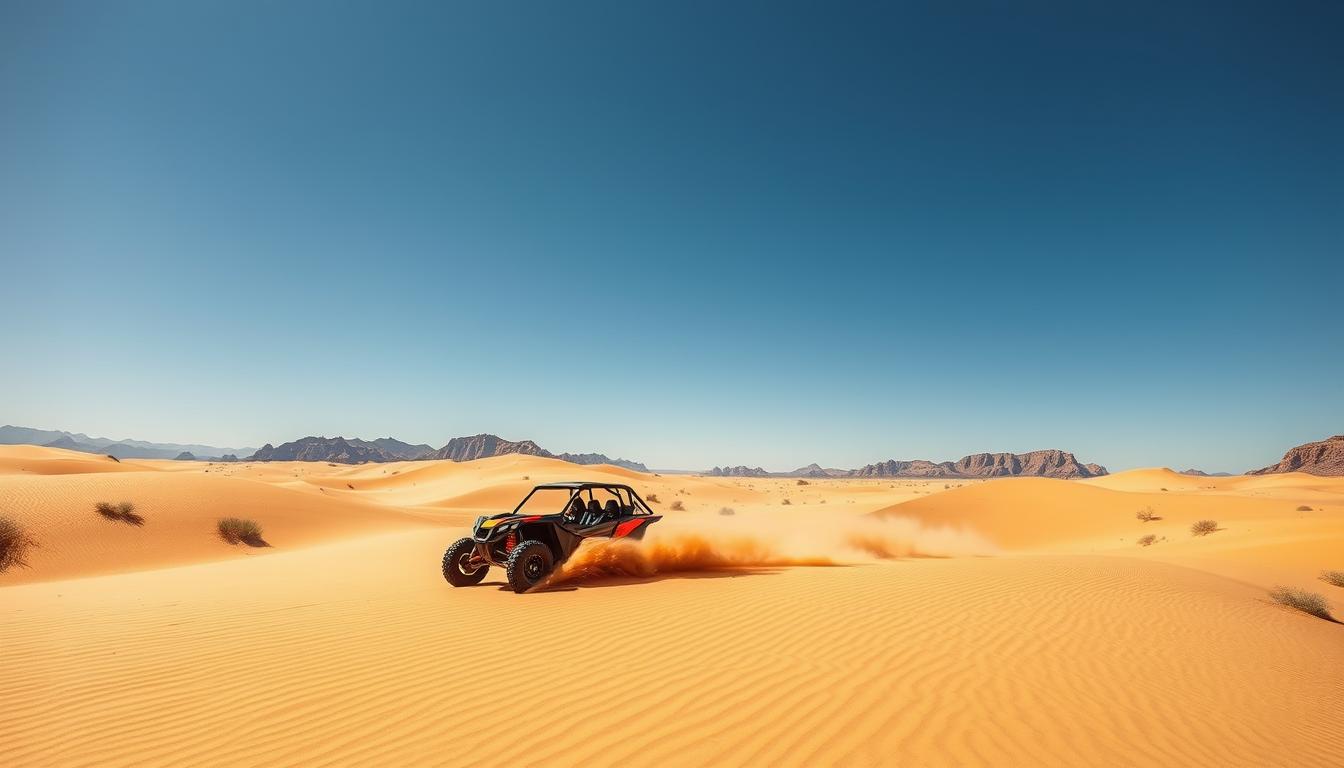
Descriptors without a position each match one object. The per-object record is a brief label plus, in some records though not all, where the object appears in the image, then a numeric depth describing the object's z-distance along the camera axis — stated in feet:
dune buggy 29.84
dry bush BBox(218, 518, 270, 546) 65.16
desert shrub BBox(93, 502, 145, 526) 61.87
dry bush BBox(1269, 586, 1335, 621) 31.65
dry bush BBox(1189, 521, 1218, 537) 71.56
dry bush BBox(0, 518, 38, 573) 48.60
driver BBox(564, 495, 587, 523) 33.81
